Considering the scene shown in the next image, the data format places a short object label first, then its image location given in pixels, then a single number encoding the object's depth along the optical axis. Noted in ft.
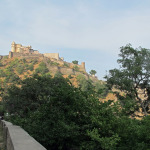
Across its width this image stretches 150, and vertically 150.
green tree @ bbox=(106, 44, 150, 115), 64.59
